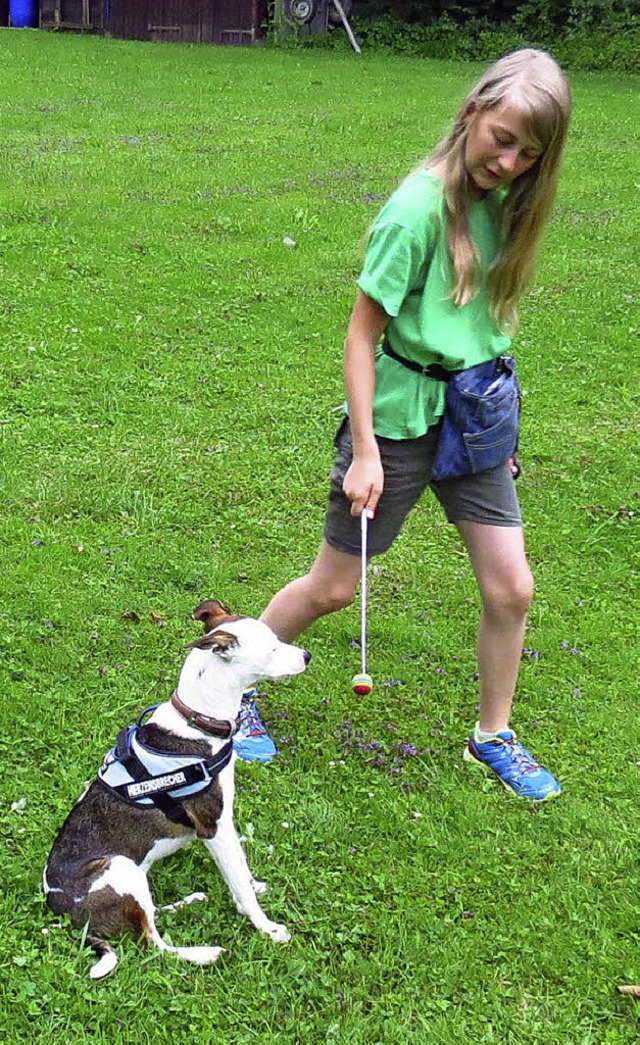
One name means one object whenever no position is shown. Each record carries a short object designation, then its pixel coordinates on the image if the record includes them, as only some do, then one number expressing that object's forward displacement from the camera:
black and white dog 2.79
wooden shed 22.23
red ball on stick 2.95
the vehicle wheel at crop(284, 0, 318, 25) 21.95
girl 2.83
